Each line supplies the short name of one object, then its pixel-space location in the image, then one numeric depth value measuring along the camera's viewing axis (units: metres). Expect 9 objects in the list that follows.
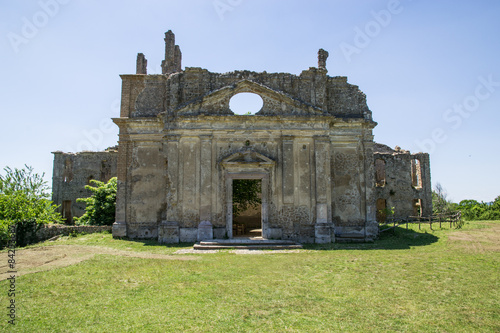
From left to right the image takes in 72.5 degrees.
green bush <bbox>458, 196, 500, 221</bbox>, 22.74
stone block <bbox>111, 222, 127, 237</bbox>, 16.08
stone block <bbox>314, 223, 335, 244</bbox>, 14.82
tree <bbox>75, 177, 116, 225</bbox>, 19.07
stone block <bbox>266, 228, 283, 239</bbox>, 14.90
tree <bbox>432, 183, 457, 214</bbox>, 31.53
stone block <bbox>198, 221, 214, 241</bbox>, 14.62
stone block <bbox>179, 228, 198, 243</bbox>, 14.82
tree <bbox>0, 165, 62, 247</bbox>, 15.71
